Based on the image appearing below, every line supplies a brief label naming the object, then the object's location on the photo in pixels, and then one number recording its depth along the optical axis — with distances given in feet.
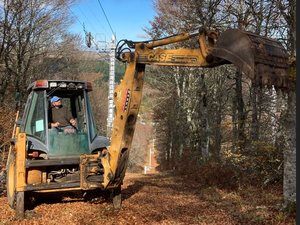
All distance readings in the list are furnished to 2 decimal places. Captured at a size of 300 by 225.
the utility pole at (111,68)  78.23
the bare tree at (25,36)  56.62
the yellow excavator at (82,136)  19.29
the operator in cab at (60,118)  23.29
